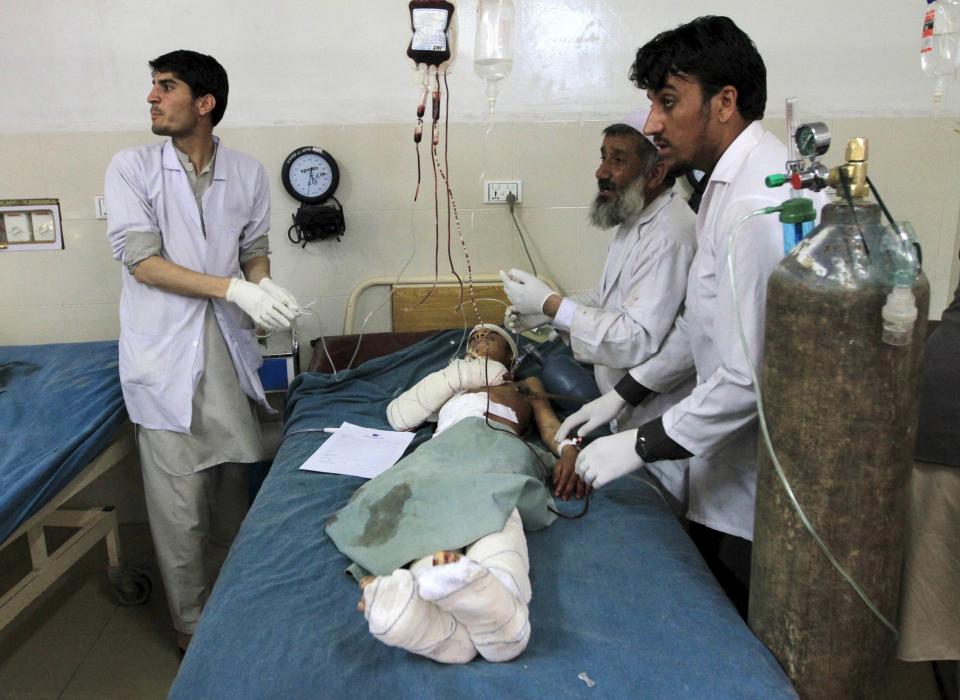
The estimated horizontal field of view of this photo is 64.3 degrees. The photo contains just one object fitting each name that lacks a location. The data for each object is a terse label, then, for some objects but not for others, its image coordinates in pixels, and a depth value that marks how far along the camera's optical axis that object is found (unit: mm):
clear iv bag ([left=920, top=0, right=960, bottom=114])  2254
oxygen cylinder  1037
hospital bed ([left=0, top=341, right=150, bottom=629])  1944
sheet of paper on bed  1994
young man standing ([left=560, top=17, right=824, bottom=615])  1299
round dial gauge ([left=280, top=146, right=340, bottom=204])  2932
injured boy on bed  1131
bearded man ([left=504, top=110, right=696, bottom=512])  1909
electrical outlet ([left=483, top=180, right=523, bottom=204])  3041
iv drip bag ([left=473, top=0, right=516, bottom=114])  2453
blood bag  2193
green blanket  1453
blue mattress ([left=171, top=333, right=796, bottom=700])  1167
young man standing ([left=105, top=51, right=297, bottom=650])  2176
